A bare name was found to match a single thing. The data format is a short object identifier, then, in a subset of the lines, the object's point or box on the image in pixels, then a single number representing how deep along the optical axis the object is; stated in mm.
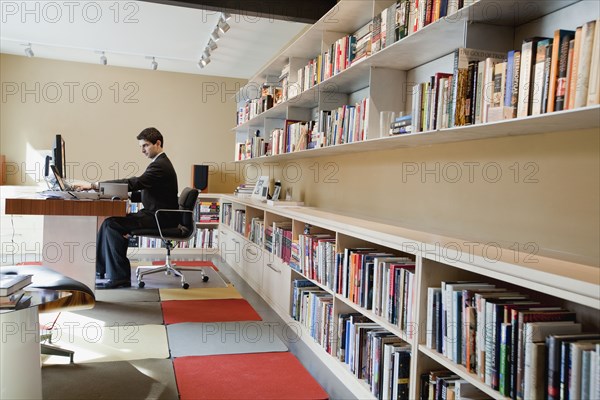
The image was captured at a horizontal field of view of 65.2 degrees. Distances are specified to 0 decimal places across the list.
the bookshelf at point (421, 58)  1755
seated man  4312
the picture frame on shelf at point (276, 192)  4977
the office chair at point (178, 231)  4344
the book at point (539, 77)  1504
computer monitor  3674
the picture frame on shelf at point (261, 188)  5237
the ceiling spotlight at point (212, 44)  5520
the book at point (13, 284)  1707
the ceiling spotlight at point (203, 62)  6141
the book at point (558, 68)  1436
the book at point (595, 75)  1318
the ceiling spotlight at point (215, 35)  5059
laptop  3236
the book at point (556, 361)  1261
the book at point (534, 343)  1314
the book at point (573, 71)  1388
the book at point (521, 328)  1366
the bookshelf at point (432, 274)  1296
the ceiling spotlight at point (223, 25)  4745
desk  3445
